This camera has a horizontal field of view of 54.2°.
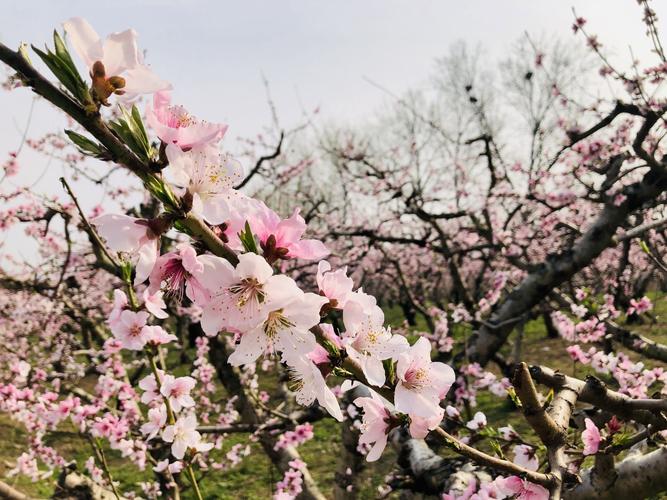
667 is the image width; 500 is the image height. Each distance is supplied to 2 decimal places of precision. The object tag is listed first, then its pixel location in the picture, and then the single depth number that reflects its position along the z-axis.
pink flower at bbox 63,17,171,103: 0.26
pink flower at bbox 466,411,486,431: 0.60
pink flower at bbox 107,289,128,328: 0.49
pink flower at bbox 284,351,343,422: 0.28
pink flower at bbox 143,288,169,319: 0.29
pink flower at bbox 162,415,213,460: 0.53
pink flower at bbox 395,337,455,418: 0.30
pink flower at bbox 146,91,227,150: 0.27
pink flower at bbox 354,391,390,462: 0.33
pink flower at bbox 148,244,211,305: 0.27
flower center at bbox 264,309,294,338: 0.28
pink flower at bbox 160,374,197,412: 0.55
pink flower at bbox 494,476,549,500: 0.36
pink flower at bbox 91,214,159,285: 0.26
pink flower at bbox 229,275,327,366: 0.27
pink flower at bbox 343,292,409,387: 0.29
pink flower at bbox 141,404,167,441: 0.60
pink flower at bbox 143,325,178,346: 0.52
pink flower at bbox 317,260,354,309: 0.29
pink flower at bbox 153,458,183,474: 0.66
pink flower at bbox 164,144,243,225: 0.26
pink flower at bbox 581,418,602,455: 0.44
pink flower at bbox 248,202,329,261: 0.28
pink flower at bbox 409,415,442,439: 0.30
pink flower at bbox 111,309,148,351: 0.50
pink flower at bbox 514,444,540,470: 0.45
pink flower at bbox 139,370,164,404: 0.60
